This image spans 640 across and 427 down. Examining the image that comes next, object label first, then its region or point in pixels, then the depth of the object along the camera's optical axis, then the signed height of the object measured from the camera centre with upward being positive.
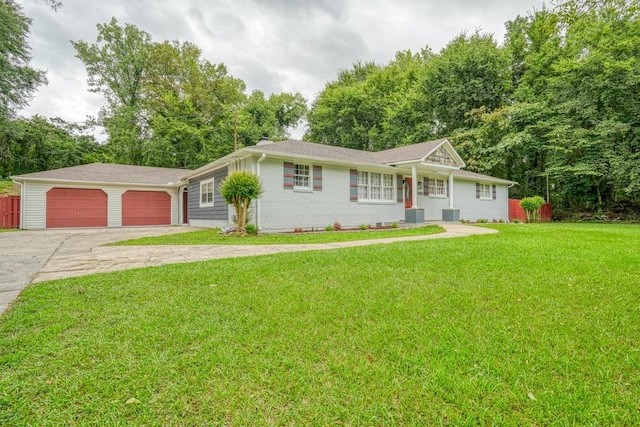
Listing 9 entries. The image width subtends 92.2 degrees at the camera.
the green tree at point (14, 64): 10.44 +6.39
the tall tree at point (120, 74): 23.81 +11.64
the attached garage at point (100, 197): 13.74 +1.02
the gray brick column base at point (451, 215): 14.93 -0.05
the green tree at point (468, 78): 21.19 +9.76
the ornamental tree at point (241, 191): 9.00 +0.74
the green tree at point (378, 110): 24.67 +9.34
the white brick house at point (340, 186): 10.43 +1.22
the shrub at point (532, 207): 17.19 +0.34
